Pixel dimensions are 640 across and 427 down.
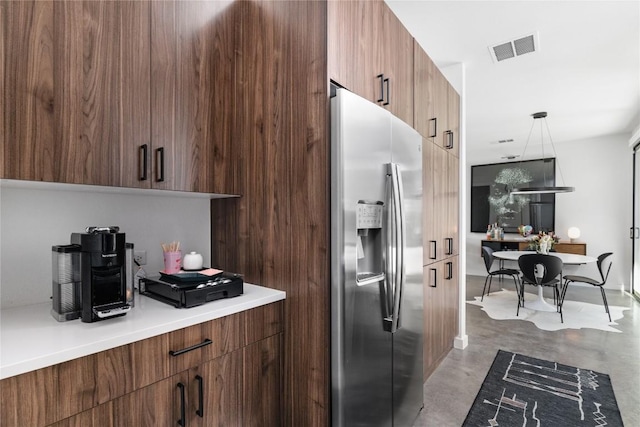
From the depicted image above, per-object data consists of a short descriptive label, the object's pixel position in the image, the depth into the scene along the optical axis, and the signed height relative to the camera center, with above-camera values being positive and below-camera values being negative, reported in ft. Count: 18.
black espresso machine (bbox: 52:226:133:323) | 3.98 -0.82
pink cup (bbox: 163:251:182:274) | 5.78 -0.87
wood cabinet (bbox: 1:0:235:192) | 3.71 +1.65
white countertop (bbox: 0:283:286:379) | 3.04 -1.33
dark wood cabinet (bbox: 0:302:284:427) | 3.06 -1.93
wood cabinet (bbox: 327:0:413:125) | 5.02 +2.86
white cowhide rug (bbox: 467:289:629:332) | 13.41 -4.72
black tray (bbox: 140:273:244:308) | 4.56 -1.16
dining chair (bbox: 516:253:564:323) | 14.19 -2.57
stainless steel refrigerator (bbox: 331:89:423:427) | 4.78 -0.93
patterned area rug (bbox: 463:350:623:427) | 7.01 -4.53
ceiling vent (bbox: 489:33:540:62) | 9.48 +5.04
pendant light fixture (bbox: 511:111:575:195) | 15.88 +1.14
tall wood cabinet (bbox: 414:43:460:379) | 8.38 +0.30
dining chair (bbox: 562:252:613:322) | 15.02 -2.68
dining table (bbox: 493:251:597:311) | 15.35 -2.40
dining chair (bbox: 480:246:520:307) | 17.24 -3.00
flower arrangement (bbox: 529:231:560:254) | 16.17 -1.65
